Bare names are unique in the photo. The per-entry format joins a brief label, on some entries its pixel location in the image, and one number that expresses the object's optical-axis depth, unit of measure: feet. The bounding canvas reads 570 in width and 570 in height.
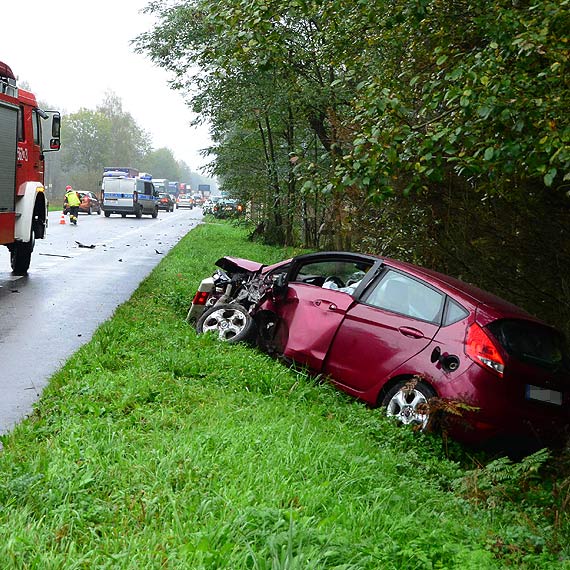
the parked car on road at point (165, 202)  245.45
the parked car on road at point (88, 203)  181.06
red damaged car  23.11
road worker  121.80
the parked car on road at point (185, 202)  334.99
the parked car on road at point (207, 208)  178.21
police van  168.76
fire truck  47.96
